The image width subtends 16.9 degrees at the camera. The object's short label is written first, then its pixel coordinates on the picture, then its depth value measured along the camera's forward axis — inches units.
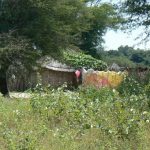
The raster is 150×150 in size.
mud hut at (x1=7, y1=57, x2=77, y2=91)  936.9
